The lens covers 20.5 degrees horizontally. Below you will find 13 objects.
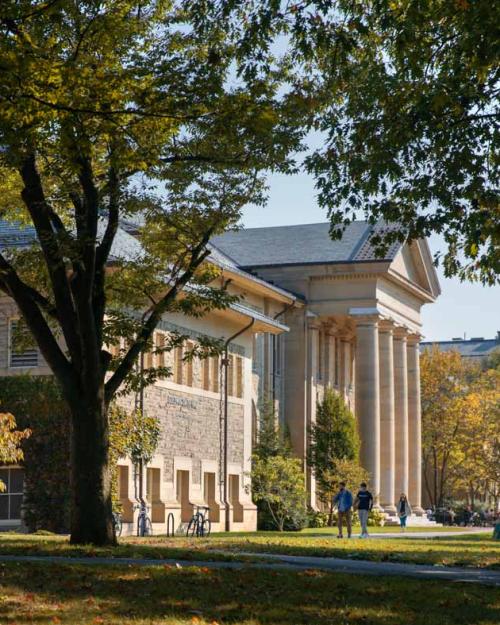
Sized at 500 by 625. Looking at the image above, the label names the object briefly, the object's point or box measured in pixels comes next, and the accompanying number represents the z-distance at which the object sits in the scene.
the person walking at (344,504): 41.00
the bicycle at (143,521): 41.00
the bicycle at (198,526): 38.81
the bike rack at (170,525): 41.95
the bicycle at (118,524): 39.69
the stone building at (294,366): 47.06
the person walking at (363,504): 43.03
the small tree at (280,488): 54.59
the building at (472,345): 159.75
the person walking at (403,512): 63.02
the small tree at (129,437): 39.34
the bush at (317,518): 63.00
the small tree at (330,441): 64.75
